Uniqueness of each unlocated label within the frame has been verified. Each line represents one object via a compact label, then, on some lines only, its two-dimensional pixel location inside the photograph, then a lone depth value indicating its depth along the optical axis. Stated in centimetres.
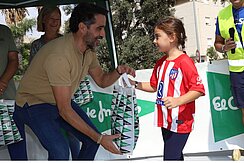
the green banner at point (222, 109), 426
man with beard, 258
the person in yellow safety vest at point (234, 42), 383
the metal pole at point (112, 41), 519
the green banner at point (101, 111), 419
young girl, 298
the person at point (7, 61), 376
